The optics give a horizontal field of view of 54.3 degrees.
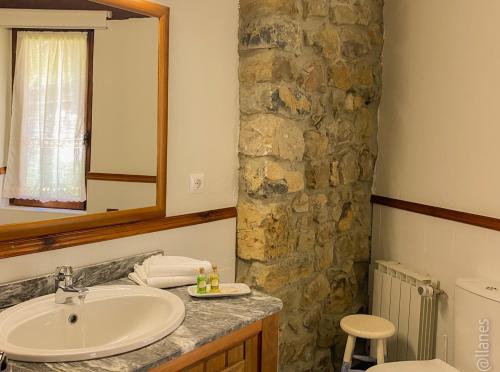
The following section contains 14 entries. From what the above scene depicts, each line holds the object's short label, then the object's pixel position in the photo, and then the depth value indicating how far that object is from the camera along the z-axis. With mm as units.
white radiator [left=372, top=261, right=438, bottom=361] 2312
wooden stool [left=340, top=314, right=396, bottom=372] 2211
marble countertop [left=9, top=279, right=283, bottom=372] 1153
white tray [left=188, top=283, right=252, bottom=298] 1650
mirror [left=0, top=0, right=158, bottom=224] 1568
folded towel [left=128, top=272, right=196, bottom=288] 1724
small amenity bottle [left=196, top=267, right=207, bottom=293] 1673
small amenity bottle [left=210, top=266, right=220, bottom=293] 1686
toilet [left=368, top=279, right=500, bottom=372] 1813
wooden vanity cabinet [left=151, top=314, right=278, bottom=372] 1332
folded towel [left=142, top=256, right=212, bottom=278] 1748
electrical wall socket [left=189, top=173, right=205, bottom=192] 2119
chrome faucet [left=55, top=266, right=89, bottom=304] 1484
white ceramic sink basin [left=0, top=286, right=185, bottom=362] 1193
